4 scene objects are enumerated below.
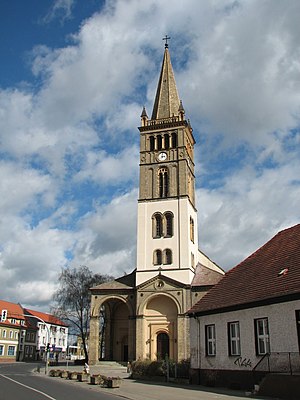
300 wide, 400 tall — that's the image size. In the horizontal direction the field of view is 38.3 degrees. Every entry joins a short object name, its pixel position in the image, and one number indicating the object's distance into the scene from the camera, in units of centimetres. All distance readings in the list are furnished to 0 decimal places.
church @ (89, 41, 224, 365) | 4528
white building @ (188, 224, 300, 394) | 1748
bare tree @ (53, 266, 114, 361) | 6250
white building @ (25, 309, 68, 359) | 9350
